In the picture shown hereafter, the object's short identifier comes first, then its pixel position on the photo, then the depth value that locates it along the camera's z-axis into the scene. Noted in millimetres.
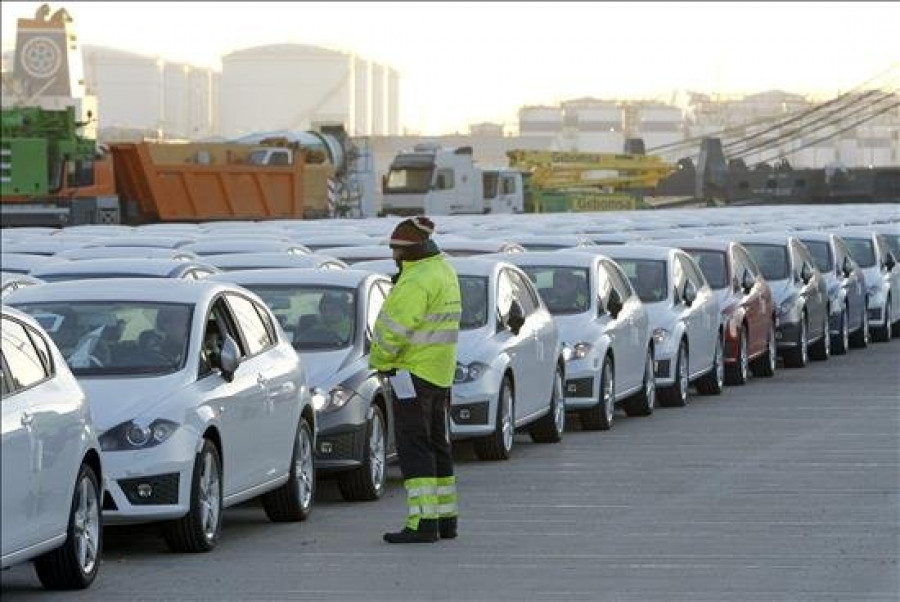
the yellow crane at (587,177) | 110438
